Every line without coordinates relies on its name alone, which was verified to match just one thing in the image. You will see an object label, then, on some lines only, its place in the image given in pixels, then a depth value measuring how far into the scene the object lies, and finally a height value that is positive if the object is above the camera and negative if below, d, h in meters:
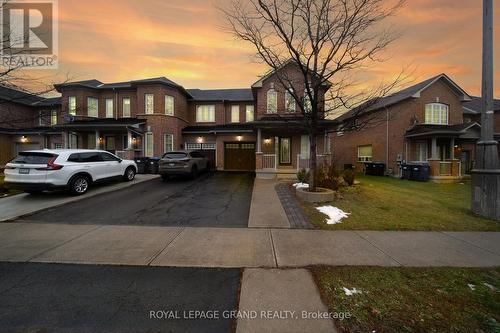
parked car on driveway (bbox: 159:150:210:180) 14.16 -0.13
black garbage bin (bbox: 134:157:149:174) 17.84 -0.20
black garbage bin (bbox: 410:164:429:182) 17.55 -0.75
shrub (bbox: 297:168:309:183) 12.02 -0.72
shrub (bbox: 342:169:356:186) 12.52 -0.79
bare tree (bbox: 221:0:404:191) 9.02 +4.47
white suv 8.87 -0.34
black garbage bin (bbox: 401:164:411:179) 18.47 -0.72
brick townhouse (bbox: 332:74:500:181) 18.00 +2.52
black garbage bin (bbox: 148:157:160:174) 17.94 -0.31
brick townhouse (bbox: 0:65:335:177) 18.05 +3.26
